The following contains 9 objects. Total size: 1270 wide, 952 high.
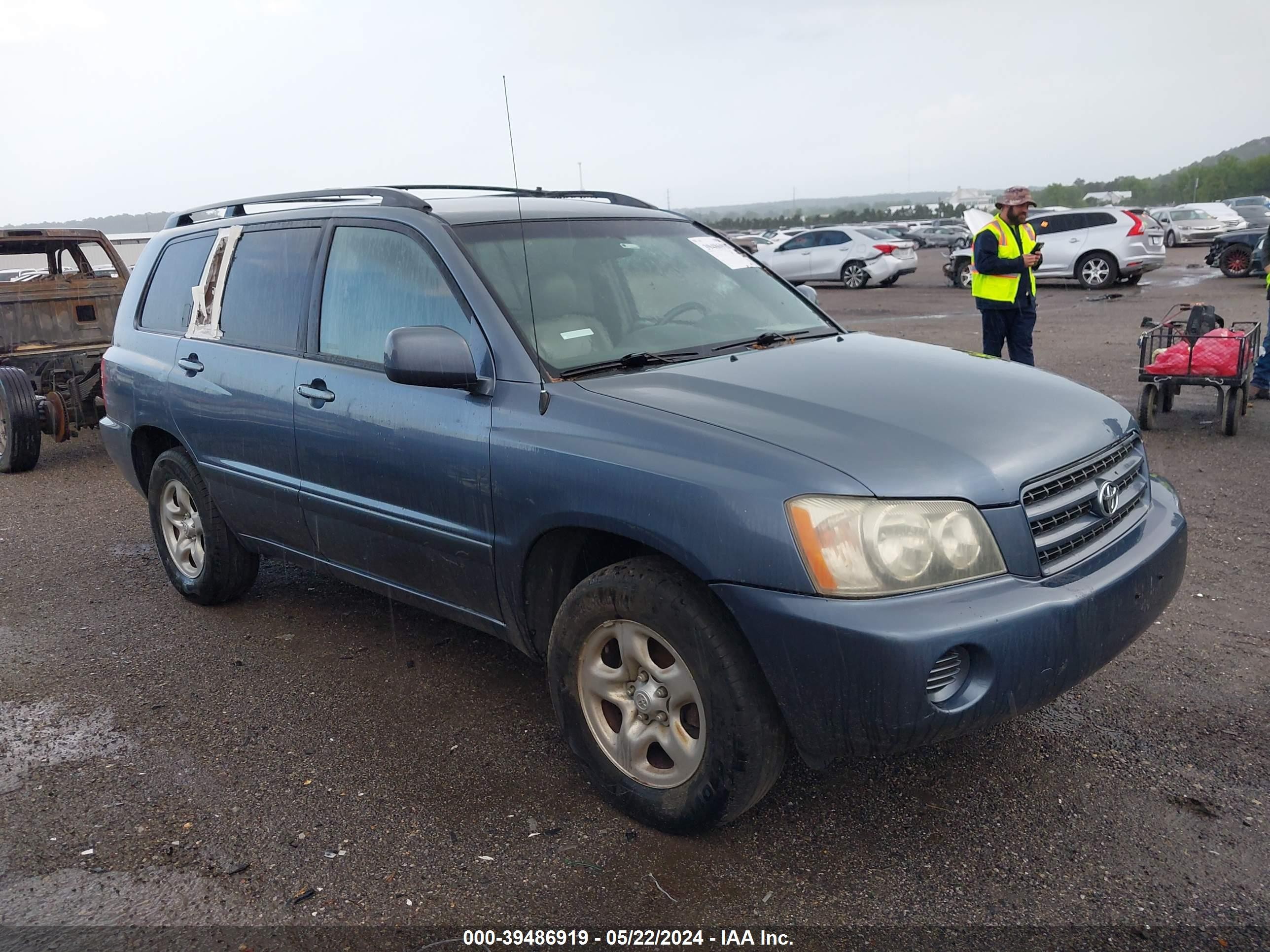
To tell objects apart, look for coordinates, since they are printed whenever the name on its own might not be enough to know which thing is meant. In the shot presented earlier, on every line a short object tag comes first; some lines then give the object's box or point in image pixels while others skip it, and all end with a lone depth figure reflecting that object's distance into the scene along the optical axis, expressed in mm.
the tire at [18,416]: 8227
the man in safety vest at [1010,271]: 8141
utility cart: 7410
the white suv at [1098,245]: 20797
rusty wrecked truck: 8352
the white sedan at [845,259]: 25641
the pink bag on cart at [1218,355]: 7379
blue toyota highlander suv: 2543
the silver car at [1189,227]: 36250
